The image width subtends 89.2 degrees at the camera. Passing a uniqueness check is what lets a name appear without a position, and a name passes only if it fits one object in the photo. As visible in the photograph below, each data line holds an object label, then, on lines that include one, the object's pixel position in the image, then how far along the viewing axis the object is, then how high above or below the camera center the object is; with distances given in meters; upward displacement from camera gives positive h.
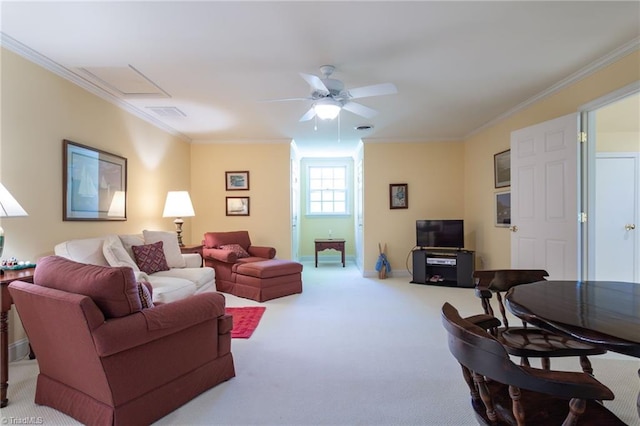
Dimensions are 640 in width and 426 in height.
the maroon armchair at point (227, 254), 4.66 -0.62
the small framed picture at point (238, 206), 5.86 +0.12
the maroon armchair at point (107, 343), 1.58 -0.70
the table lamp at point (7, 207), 2.02 +0.04
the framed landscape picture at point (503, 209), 4.47 +0.05
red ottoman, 4.26 -0.91
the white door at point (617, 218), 4.09 -0.07
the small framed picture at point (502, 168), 4.46 +0.63
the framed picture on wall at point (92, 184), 3.09 +0.31
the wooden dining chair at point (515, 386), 0.90 -0.49
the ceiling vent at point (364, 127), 4.95 +1.34
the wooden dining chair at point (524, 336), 1.58 -0.68
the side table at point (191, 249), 4.53 -0.52
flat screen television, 5.24 -0.34
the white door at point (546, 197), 3.15 +0.16
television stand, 5.03 -0.87
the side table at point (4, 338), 1.91 -0.75
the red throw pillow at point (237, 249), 4.97 -0.56
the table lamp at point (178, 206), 4.58 +0.10
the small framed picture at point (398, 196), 5.91 +0.30
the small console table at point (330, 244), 6.96 -0.68
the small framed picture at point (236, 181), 5.86 +0.57
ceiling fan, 2.80 +1.07
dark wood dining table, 1.06 -0.40
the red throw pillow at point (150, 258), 3.51 -0.50
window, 7.81 +0.54
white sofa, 2.87 -0.48
